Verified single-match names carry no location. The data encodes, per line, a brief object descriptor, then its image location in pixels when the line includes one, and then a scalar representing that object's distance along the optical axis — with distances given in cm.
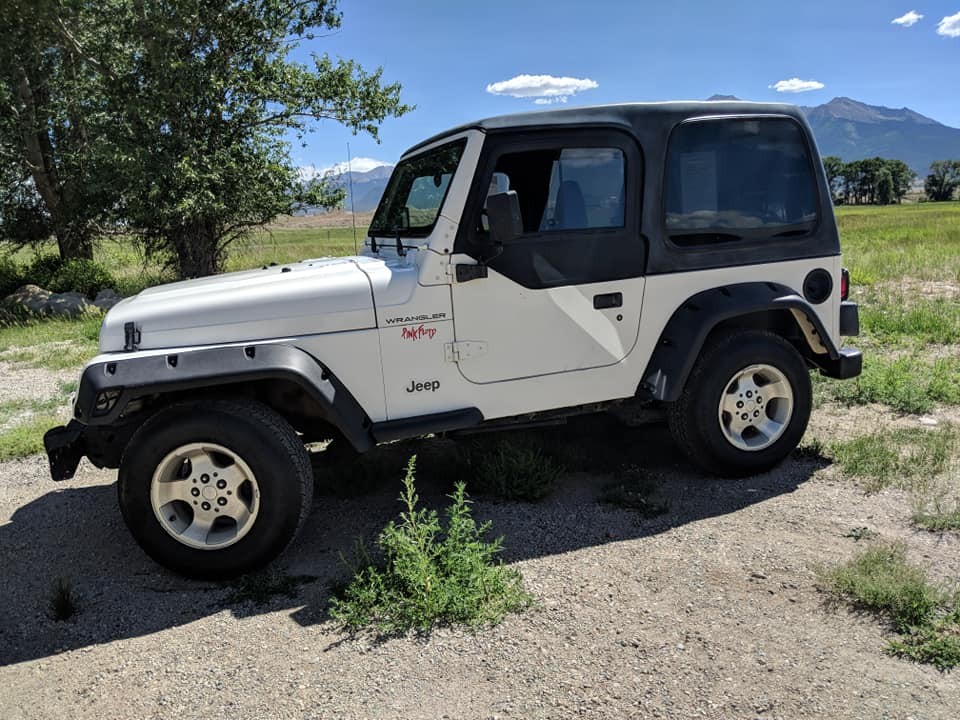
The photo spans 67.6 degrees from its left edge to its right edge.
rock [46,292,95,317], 1474
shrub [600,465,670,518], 444
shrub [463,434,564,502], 468
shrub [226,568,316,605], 369
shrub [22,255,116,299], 1647
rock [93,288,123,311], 1530
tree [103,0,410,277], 1310
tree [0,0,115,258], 1384
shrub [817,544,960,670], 292
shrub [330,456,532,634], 335
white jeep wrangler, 379
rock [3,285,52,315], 1518
